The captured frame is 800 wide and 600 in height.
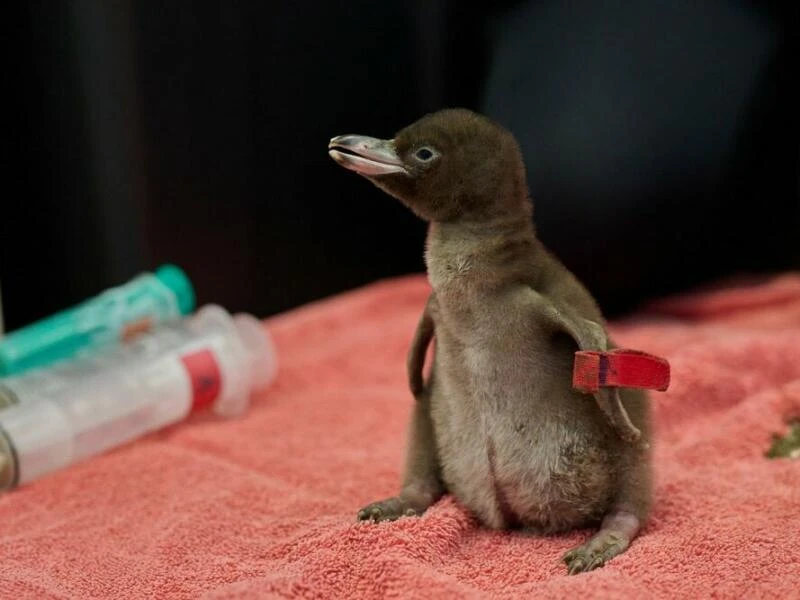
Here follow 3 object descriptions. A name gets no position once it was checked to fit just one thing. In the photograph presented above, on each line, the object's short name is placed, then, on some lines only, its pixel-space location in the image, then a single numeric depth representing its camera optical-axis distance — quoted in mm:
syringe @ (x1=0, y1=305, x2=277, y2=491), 1191
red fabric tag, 767
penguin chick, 796
